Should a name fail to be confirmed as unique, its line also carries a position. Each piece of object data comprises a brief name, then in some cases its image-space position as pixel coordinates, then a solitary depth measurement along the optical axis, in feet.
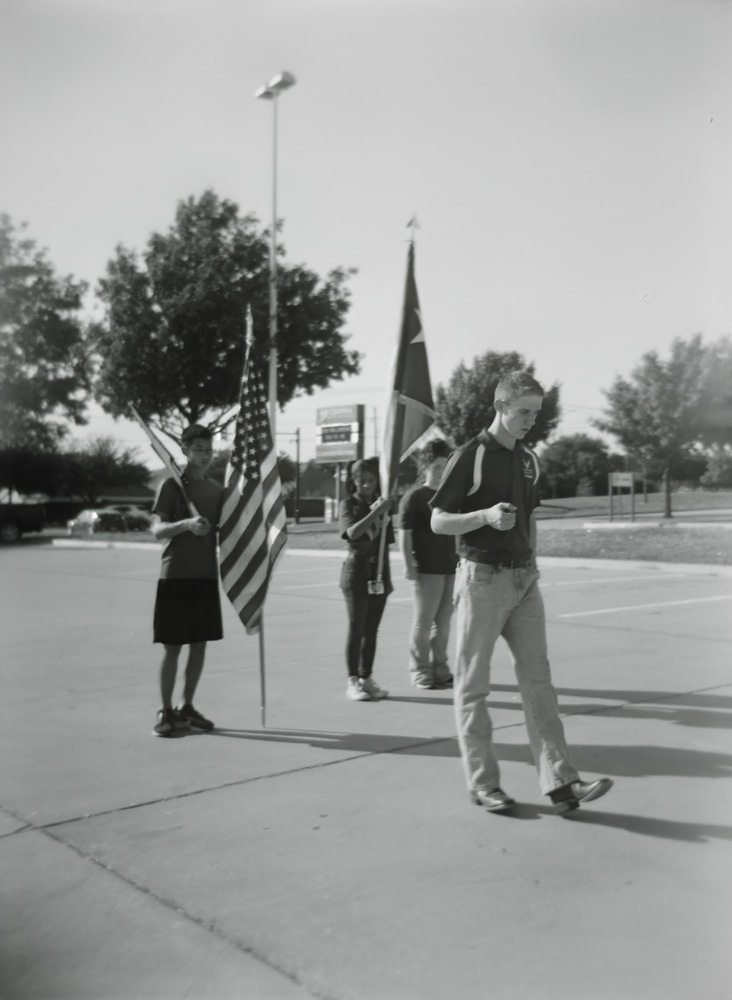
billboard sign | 170.30
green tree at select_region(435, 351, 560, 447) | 180.24
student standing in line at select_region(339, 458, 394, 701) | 21.25
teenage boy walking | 13.91
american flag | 19.08
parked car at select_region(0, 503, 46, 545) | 97.55
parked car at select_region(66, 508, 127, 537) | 106.32
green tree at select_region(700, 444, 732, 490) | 93.96
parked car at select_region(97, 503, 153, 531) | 109.81
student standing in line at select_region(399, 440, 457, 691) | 23.13
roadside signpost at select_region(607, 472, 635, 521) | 98.03
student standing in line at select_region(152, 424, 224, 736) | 18.28
